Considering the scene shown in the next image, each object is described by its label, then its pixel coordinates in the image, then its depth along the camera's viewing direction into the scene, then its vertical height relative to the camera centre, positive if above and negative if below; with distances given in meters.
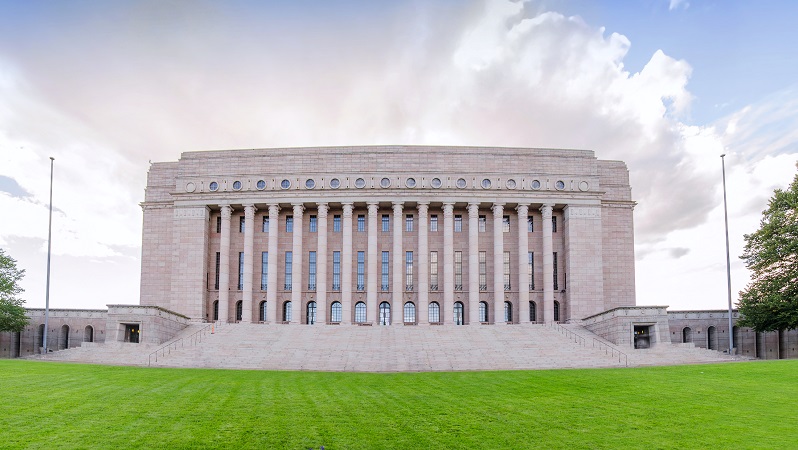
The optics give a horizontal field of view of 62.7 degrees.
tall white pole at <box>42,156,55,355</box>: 59.26 -0.13
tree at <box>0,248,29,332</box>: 59.50 -0.05
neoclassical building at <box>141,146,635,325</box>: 71.25 +7.05
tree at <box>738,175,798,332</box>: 54.91 +2.76
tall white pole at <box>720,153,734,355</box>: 57.84 +3.56
